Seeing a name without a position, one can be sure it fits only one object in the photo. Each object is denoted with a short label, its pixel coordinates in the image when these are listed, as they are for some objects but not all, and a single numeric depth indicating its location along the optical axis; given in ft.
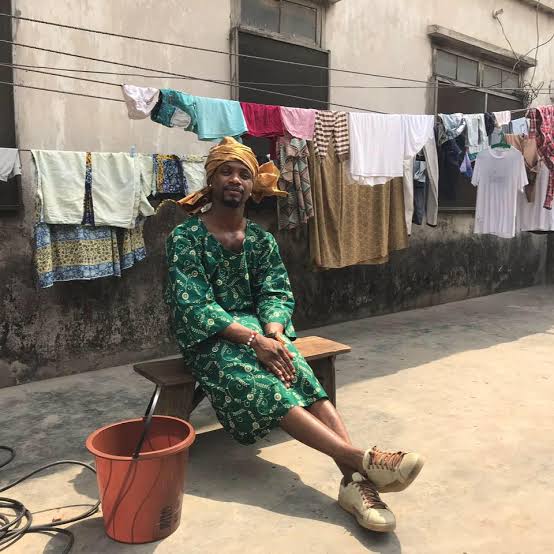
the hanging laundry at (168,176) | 14.58
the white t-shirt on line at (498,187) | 19.65
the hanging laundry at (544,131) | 18.20
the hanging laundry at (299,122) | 14.89
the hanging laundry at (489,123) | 17.99
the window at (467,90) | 23.24
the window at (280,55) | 16.81
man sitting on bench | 7.49
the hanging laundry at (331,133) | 15.67
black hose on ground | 7.07
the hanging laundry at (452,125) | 17.38
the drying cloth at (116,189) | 13.51
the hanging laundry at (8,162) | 12.21
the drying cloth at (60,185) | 12.76
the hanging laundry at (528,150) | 19.75
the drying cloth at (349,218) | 17.20
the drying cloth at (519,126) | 18.63
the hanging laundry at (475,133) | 17.75
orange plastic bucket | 6.60
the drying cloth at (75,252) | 12.99
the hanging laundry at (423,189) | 18.33
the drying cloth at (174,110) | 12.67
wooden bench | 8.94
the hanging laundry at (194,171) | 14.98
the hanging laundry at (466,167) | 19.33
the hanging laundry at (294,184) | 15.88
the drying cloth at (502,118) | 18.01
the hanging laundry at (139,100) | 12.14
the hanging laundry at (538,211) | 21.18
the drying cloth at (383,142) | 16.33
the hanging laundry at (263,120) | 14.38
